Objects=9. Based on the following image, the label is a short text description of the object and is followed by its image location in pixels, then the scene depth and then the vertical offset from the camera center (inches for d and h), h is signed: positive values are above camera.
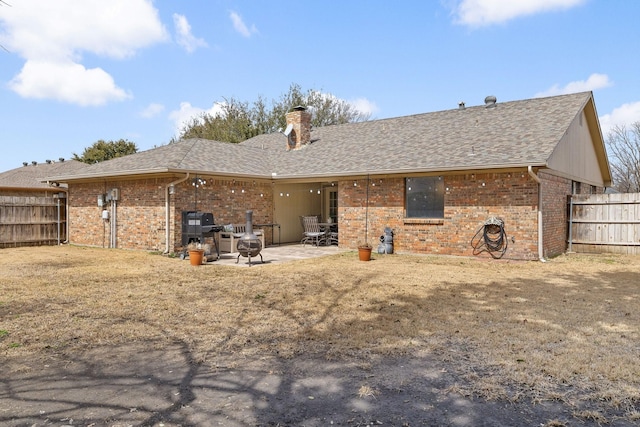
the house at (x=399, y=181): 443.2 +36.2
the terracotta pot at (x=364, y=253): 436.5 -44.8
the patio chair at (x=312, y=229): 599.2 -27.0
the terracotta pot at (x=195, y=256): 403.5 -43.7
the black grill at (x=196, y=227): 447.8 -17.5
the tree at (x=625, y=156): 1233.4 +160.6
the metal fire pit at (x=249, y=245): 403.5 -33.3
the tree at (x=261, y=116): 1296.8 +301.5
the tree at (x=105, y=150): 1311.5 +190.4
